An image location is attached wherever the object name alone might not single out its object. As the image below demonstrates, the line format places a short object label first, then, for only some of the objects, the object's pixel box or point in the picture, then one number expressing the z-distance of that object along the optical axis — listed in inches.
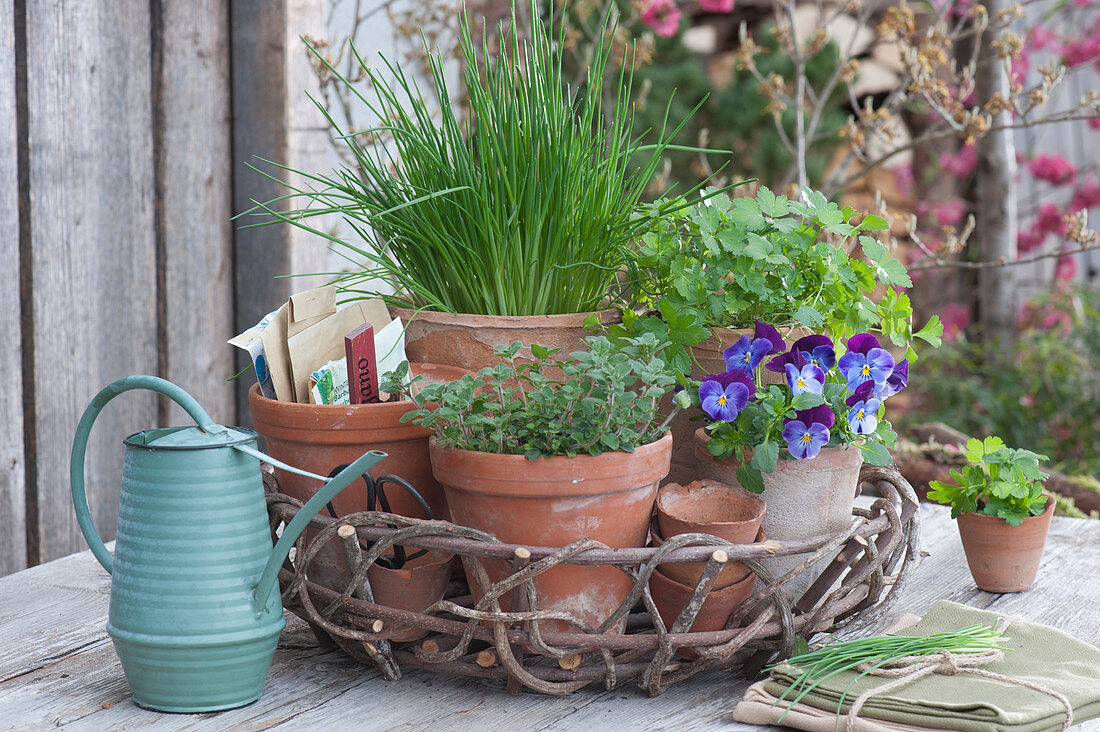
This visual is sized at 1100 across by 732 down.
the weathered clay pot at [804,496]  91.7
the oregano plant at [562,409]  88.8
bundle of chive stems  89.0
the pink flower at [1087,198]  243.2
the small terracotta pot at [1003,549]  98.5
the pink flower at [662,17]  175.5
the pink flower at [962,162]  258.4
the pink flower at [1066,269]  256.9
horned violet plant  90.8
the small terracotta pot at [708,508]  89.8
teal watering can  87.8
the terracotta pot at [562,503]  88.7
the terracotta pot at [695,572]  89.0
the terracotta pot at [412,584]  90.3
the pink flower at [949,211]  255.4
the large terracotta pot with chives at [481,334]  94.3
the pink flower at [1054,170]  246.1
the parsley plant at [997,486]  98.3
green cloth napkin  86.9
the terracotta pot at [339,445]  91.6
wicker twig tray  87.7
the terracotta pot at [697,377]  94.1
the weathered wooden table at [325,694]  88.6
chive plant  93.7
